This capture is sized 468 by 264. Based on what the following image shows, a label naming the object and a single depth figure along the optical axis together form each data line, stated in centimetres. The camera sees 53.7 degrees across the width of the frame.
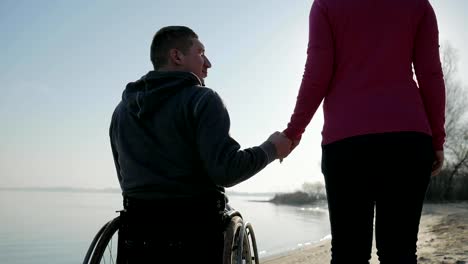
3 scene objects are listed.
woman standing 184
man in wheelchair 189
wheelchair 193
